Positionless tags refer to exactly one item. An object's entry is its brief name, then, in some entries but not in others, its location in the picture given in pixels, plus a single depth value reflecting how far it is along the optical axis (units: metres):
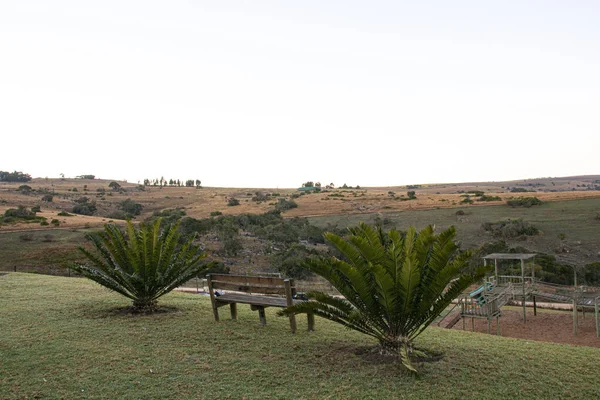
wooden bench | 8.20
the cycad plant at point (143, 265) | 10.09
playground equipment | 14.29
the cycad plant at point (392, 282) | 6.28
